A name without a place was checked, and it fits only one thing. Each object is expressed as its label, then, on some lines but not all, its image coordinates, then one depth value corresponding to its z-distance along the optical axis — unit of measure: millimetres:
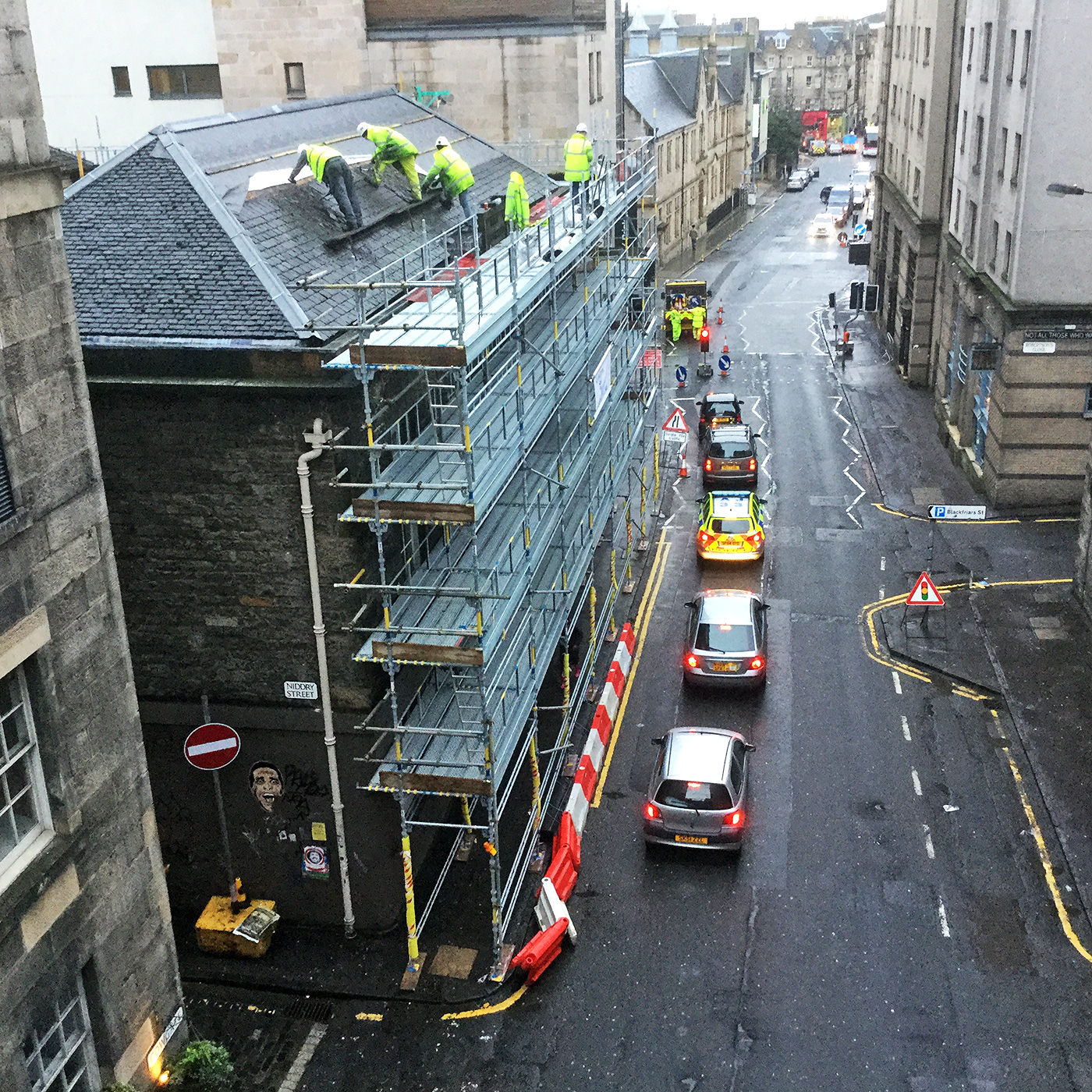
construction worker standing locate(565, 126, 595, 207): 22984
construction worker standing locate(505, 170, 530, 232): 18984
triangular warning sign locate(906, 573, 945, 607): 25203
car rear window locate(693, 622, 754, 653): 24312
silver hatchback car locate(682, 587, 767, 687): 24047
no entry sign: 15695
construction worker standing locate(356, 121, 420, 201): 19109
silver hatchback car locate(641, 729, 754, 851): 18875
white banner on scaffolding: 23533
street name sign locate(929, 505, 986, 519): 27123
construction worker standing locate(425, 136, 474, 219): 19297
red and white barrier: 17594
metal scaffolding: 14680
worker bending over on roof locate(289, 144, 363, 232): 17688
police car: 30484
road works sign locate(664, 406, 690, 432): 34062
